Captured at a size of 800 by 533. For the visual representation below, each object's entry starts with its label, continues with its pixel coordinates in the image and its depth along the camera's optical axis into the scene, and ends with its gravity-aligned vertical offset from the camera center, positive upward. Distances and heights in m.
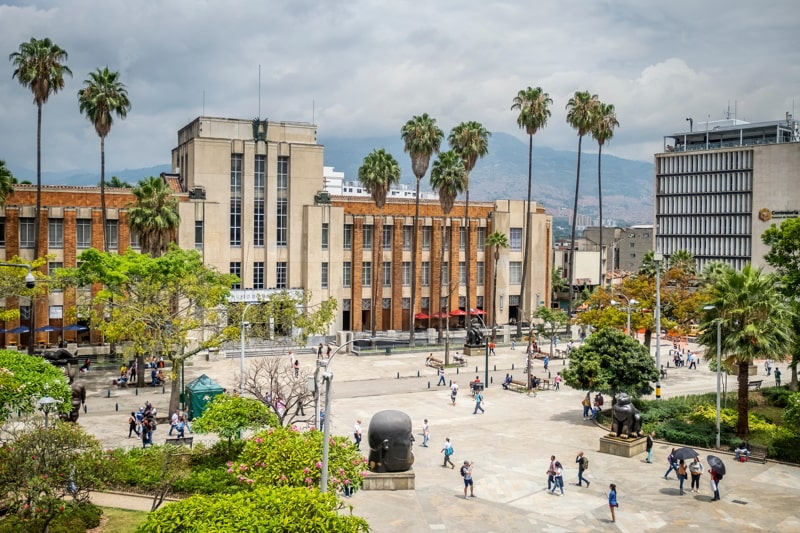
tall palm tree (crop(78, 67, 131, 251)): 59.00 +13.64
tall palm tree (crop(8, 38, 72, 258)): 56.47 +15.55
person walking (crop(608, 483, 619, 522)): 26.50 -8.42
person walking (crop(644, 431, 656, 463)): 34.28 -8.51
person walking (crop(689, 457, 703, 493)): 29.94 -8.32
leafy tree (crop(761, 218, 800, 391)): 42.07 +1.10
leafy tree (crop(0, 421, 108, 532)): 21.41 -6.32
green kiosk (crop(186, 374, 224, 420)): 40.25 -7.19
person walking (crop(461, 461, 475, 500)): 28.70 -8.22
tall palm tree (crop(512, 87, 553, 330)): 76.31 +17.14
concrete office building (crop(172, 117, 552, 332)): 71.31 +3.97
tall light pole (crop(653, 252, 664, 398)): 42.53 -2.32
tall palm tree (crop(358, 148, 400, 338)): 73.81 +9.83
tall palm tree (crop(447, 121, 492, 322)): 75.94 +13.54
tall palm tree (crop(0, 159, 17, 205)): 54.03 +6.21
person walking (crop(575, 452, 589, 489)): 30.58 -8.22
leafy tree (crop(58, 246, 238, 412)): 42.34 -1.93
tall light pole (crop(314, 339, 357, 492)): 20.33 -4.86
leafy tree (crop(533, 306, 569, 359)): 69.31 -4.72
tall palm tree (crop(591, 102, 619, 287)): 81.25 +16.48
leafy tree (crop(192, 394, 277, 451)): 29.42 -6.22
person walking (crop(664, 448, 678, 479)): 31.07 -8.35
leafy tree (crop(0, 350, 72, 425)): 27.95 -4.80
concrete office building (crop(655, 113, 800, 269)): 115.25 +14.04
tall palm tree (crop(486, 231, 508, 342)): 78.75 +3.27
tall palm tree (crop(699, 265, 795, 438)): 35.78 -2.47
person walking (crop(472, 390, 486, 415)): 44.50 -8.15
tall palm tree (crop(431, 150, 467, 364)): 74.75 +9.77
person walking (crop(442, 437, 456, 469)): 32.88 -8.34
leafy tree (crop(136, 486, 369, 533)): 16.08 -5.66
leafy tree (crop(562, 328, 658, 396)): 40.44 -5.42
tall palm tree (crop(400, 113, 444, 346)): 72.31 +13.00
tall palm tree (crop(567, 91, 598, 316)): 77.75 +17.23
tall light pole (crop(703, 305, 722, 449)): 35.96 -3.26
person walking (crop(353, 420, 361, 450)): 34.64 -7.99
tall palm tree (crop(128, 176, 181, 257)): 53.25 +3.88
